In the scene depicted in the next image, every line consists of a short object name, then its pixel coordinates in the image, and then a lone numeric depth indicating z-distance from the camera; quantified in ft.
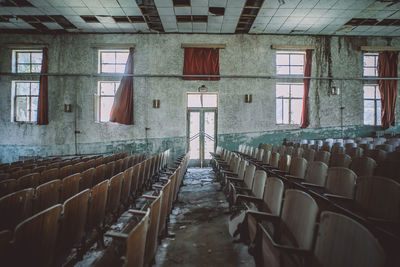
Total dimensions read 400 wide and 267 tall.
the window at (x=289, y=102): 26.43
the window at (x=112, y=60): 26.30
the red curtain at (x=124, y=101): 25.08
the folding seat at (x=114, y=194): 7.38
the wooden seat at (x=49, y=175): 8.96
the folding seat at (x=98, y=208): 6.11
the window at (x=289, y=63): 26.53
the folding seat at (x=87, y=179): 8.55
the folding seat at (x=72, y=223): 4.82
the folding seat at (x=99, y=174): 9.78
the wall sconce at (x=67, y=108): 25.38
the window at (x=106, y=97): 26.18
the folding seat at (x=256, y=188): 6.86
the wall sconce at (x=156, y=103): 25.56
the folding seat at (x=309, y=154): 12.07
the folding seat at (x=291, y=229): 3.86
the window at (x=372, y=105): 26.27
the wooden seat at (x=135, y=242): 3.34
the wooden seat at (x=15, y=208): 5.16
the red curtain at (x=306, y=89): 25.59
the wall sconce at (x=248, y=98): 25.64
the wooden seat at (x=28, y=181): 7.83
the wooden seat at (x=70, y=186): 7.11
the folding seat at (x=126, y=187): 8.58
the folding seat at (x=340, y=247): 2.73
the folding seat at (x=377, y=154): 10.06
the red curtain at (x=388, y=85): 25.61
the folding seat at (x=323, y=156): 10.66
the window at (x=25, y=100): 25.95
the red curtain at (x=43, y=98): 25.11
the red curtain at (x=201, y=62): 25.59
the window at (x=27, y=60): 26.22
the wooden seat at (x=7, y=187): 7.21
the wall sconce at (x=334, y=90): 25.56
